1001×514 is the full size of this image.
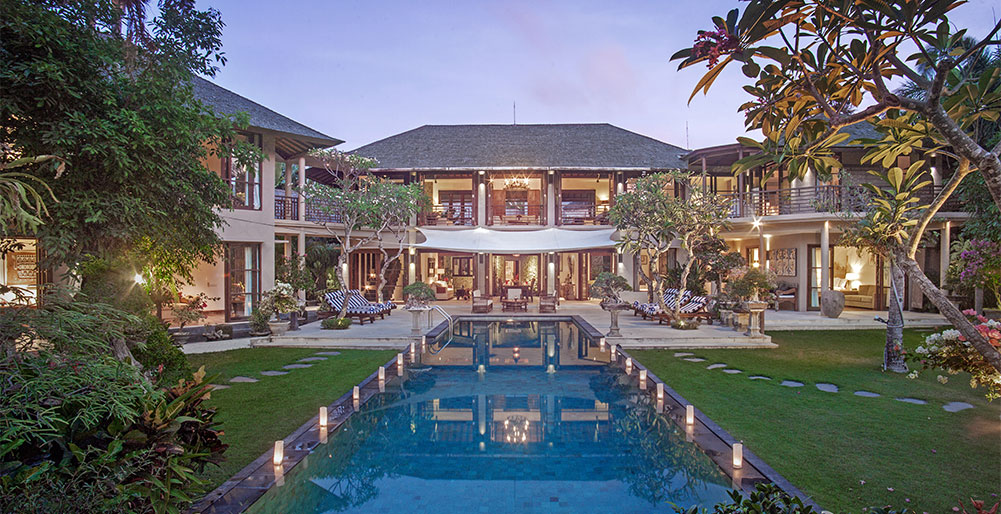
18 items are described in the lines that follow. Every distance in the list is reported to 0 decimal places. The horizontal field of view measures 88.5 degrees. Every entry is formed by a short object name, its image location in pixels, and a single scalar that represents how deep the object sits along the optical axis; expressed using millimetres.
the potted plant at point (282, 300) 12324
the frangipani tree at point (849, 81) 2184
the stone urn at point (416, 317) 12092
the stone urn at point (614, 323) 12000
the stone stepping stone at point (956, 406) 6514
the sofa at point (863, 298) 18031
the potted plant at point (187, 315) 11117
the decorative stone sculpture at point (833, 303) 14812
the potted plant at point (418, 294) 14977
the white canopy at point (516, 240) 15711
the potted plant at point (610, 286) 15539
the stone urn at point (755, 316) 11719
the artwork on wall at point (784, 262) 17859
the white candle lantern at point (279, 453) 4715
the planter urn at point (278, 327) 11836
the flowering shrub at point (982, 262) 8688
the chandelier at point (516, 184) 18766
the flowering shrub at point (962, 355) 4562
